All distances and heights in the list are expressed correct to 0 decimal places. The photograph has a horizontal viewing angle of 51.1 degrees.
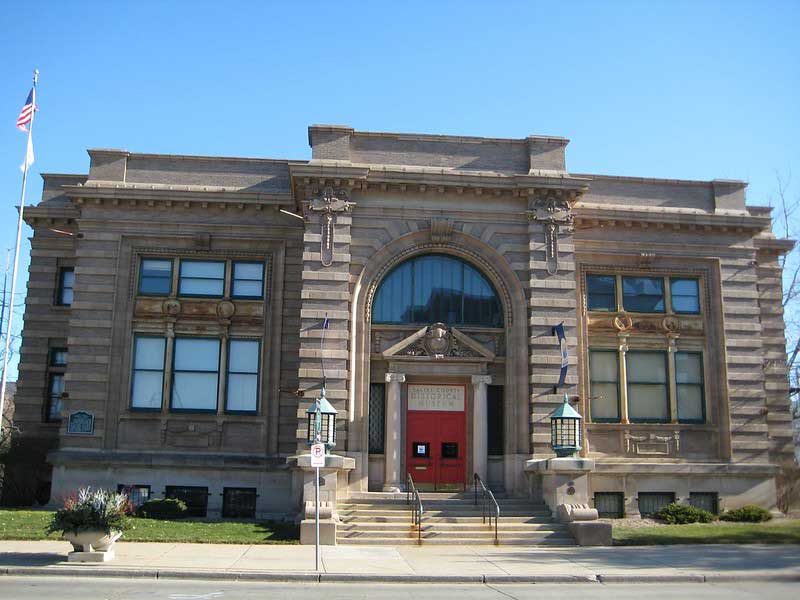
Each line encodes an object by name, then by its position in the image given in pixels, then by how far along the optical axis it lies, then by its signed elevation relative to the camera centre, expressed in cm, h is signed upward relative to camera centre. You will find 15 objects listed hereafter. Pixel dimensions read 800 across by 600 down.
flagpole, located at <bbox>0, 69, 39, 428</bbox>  2641 +598
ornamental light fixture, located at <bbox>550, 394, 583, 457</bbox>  2520 +87
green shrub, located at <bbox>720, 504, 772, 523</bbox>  2767 -168
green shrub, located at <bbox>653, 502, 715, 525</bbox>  2712 -169
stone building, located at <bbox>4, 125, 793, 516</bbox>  2731 +450
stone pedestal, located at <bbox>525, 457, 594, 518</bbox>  2467 -57
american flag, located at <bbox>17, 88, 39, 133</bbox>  2783 +1112
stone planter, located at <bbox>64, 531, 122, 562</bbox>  1766 -191
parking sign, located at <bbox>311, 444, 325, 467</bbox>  1842 +4
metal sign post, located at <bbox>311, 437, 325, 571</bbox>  1842 +4
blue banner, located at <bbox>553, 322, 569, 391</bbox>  2652 +351
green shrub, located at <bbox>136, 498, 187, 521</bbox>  2580 -164
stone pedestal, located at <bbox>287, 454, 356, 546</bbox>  2203 -95
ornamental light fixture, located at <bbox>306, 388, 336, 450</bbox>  2415 +97
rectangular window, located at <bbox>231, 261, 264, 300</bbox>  3019 +626
